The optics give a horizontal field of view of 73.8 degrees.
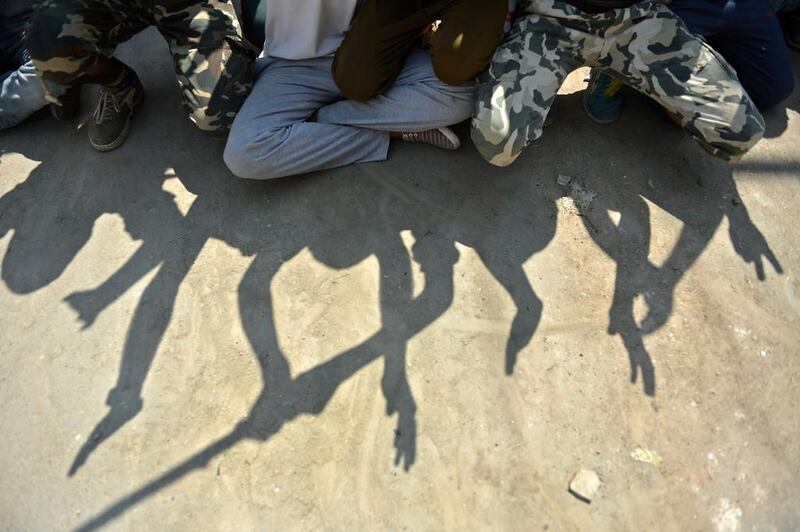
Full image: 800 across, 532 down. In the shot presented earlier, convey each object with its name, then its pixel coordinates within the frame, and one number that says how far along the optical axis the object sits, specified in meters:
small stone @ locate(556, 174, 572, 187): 2.09
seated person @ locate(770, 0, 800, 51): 2.45
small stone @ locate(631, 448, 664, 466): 1.58
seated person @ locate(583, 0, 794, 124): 2.05
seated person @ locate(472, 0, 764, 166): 1.85
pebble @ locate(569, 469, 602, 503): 1.53
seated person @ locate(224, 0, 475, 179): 2.03
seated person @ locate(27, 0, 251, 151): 1.97
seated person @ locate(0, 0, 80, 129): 2.31
